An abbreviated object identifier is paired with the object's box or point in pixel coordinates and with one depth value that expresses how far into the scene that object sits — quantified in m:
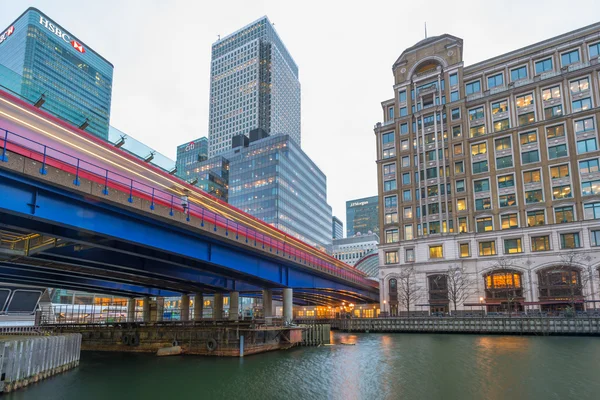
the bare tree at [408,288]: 84.06
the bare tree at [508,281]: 75.62
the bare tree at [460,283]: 79.50
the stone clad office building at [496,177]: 74.38
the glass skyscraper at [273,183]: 162.12
